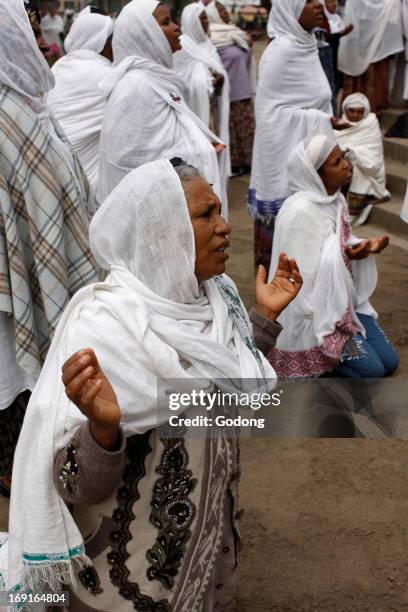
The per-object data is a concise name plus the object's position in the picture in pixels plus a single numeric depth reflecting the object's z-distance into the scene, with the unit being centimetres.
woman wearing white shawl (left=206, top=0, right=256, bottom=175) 901
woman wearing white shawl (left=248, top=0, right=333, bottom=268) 525
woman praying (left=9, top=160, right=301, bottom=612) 172
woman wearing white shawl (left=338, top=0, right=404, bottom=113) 795
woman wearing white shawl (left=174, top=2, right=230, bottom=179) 758
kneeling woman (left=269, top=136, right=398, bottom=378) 402
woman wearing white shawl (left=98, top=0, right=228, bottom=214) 408
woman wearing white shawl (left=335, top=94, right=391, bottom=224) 710
